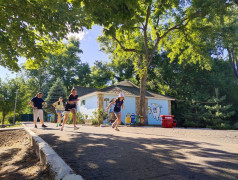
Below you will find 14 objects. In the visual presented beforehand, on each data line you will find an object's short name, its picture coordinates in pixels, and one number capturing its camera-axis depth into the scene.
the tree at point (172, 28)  15.26
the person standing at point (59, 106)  12.50
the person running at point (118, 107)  9.16
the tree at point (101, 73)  40.53
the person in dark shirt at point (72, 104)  8.54
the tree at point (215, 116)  23.30
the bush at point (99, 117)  18.14
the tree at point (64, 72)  48.12
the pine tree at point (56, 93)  35.84
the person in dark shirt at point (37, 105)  10.37
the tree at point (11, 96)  26.13
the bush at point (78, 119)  21.55
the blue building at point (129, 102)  19.95
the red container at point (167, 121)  15.01
